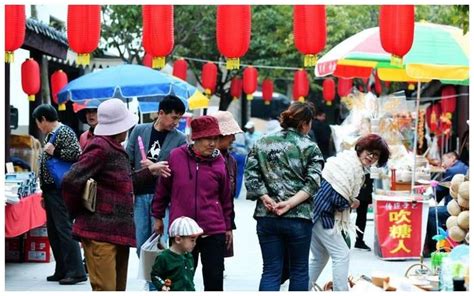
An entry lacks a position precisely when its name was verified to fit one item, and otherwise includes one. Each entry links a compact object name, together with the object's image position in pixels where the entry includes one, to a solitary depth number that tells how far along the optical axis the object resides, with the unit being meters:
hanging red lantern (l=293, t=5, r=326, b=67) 9.33
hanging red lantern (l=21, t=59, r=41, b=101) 13.86
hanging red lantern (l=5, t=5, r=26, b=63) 7.93
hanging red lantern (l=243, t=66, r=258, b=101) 23.66
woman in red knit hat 6.56
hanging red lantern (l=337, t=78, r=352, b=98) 24.55
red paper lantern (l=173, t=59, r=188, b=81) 22.12
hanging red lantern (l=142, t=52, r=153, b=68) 20.69
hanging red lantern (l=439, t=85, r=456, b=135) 20.10
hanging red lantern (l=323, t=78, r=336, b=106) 26.17
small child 6.17
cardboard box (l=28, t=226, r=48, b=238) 10.30
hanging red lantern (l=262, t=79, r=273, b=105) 28.28
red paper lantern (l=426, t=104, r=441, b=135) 21.14
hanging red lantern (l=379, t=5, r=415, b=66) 8.80
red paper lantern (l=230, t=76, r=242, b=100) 28.66
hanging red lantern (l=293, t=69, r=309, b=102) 23.69
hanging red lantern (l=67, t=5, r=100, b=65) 9.13
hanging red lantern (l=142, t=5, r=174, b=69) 9.36
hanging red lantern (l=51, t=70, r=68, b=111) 16.47
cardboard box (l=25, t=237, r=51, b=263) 10.40
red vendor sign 10.80
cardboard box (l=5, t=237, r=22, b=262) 10.40
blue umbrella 12.49
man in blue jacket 10.92
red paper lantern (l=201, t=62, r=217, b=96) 22.84
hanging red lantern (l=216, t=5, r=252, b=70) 9.05
